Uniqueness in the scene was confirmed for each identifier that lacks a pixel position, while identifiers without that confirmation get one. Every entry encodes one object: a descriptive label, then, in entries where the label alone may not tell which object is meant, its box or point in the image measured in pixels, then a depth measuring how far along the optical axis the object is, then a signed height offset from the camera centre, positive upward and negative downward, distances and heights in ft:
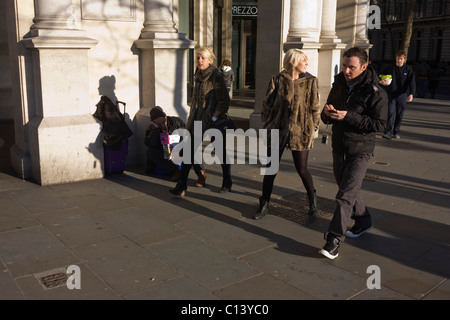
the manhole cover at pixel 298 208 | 18.53 -6.04
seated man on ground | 23.81 -4.26
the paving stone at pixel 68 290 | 12.11 -5.93
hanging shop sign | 68.59 +5.48
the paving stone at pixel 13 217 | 17.19 -5.99
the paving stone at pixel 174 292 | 12.17 -5.94
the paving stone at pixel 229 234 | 15.55 -6.02
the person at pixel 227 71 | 42.68 -1.69
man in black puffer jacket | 14.47 -2.02
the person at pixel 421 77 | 69.55 -3.32
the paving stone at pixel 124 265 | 12.96 -5.96
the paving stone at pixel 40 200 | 19.13 -6.00
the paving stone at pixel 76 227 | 16.03 -5.99
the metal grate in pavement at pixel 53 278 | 12.78 -5.95
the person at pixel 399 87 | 33.81 -2.28
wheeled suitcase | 23.88 -5.17
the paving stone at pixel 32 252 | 13.91 -5.98
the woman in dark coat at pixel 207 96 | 20.10 -1.80
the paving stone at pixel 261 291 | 12.29 -5.97
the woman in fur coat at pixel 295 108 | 17.16 -1.94
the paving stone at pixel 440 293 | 12.44 -6.00
